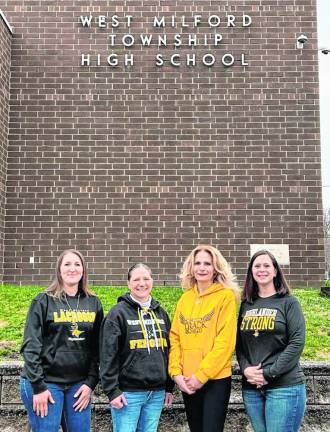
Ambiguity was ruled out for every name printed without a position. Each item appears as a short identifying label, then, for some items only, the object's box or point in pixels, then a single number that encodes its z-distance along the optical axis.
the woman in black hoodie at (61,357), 3.57
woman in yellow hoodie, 3.57
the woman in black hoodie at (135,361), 3.59
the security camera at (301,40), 12.65
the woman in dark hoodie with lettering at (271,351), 3.53
